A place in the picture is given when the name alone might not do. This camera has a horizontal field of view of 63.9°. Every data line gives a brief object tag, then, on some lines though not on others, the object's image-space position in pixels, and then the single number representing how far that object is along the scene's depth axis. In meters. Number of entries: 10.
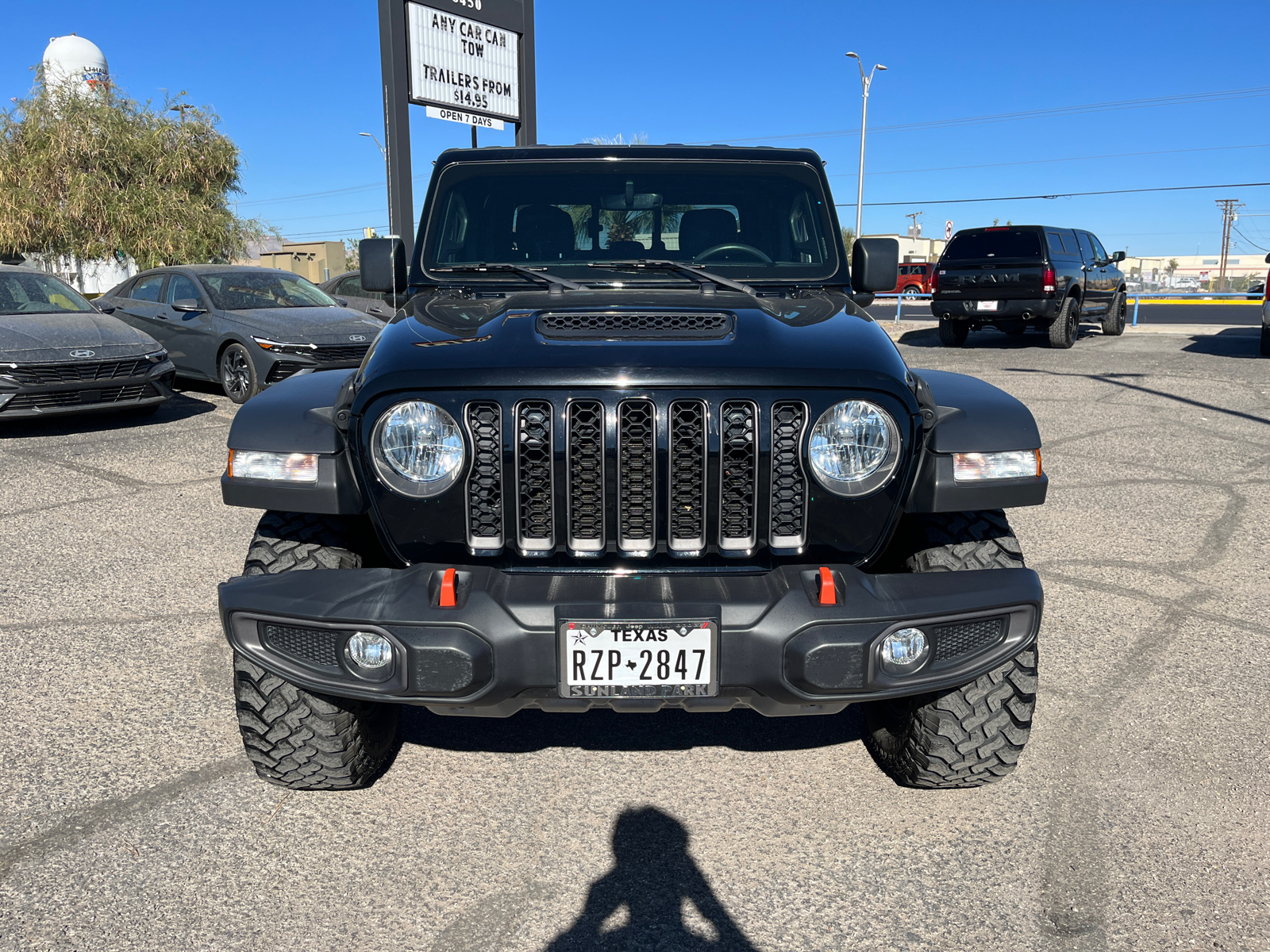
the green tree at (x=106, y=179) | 22.38
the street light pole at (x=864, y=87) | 36.51
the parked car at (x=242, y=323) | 10.20
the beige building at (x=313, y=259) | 60.38
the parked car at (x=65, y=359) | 8.54
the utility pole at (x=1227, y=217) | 87.84
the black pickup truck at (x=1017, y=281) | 15.73
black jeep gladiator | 2.33
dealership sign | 13.37
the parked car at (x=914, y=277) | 38.50
